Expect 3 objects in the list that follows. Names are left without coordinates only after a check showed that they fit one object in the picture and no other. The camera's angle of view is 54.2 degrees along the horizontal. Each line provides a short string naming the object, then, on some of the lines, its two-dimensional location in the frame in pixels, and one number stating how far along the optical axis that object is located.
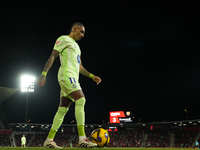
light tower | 39.75
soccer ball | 4.94
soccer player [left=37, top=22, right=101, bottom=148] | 4.04
